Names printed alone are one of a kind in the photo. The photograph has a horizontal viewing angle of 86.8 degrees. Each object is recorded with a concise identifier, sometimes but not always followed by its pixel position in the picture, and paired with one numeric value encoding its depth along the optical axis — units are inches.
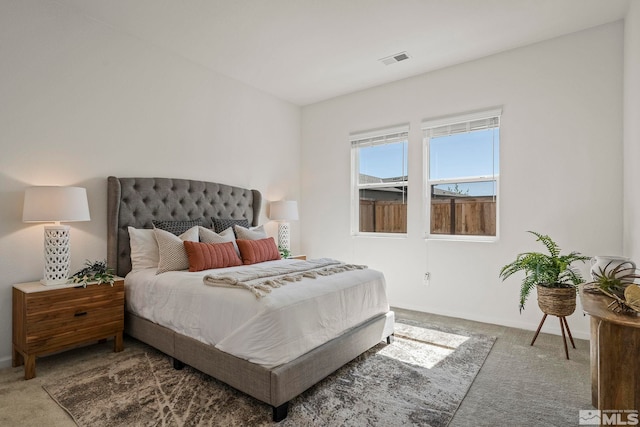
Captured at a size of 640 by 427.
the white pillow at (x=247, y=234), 147.8
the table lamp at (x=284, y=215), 180.1
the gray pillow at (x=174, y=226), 131.8
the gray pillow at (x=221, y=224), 150.3
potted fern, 106.0
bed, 76.5
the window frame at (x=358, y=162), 170.6
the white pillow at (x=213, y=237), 133.1
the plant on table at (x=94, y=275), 104.1
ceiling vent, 143.2
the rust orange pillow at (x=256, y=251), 133.7
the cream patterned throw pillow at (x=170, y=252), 115.3
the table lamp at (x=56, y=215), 97.8
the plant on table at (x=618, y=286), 59.2
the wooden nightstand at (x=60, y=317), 92.5
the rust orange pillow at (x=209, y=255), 116.0
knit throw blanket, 89.7
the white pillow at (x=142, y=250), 121.9
